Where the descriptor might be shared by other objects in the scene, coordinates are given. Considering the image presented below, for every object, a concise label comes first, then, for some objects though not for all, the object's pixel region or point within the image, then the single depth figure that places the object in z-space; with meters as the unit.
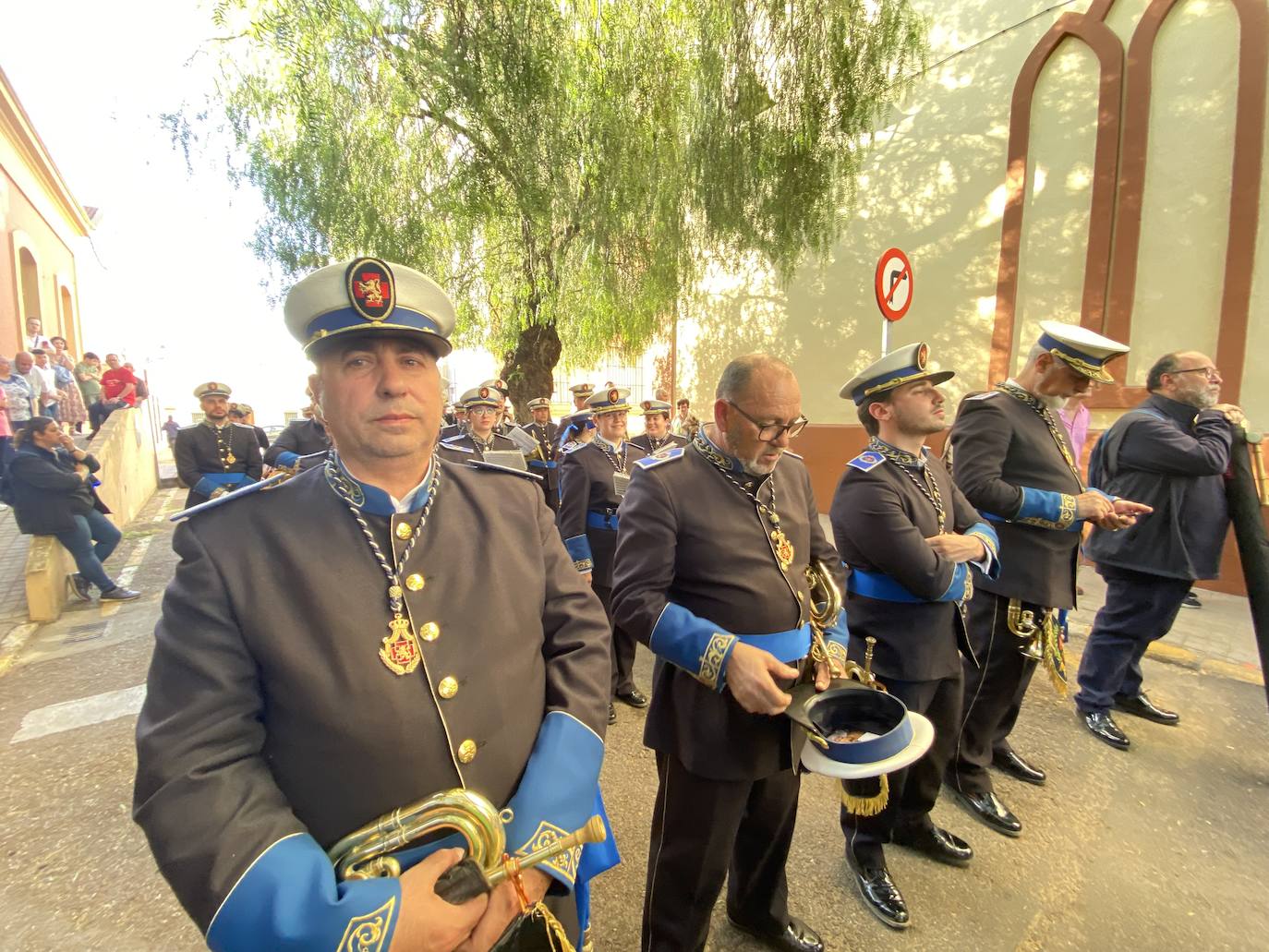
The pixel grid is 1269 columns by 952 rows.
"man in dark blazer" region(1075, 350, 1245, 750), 3.70
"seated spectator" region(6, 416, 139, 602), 6.16
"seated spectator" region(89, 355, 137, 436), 13.34
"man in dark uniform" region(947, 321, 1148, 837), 3.05
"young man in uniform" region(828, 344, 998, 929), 2.44
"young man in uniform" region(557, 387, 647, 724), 4.60
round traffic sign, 4.79
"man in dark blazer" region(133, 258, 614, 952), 1.08
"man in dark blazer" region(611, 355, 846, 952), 2.04
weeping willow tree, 7.66
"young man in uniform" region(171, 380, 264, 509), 6.86
